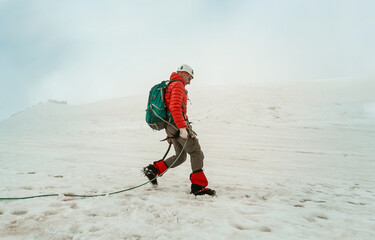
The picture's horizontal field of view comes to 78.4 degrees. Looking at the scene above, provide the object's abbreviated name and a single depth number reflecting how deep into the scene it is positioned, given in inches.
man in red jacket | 139.3
